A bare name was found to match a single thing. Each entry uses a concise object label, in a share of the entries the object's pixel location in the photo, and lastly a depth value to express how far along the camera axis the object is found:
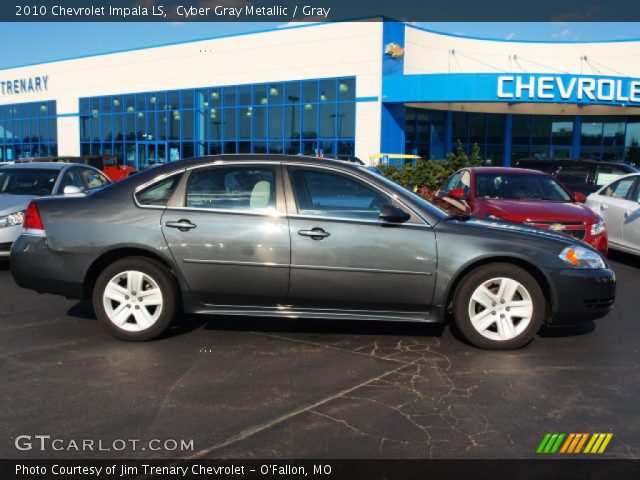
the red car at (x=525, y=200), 7.91
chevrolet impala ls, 4.91
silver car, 8.09
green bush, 17.95
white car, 9.06
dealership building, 27.42
